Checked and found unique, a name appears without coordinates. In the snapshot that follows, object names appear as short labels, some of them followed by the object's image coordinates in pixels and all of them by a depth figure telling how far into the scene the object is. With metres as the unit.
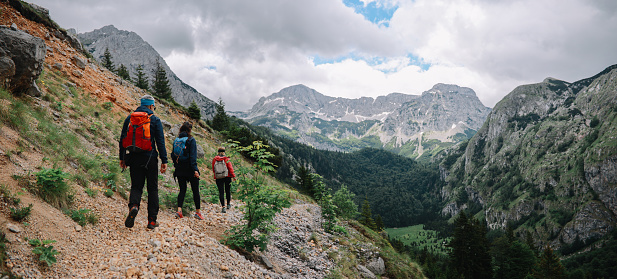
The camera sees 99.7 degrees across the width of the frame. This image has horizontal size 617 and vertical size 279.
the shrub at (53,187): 6.54
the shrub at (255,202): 8.57
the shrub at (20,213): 5.14
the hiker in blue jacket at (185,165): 9.70
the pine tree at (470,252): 56.31
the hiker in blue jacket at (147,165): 7.41
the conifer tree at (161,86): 62.44
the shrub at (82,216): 6.44
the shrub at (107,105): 20.23
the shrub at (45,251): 4.61
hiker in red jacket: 11.67
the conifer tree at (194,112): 42.36
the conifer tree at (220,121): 62.31
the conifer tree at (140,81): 61.06
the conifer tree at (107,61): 68.61
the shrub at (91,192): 7.95
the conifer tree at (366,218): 55.69
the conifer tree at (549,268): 53.92
